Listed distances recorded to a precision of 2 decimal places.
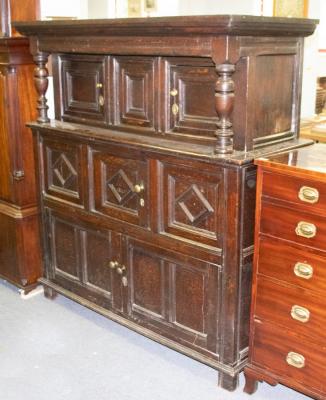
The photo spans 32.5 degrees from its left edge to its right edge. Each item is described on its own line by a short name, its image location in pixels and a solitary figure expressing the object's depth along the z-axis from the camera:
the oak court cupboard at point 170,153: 2.21
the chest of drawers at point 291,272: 2.02
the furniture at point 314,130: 3.67
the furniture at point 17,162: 3.07
